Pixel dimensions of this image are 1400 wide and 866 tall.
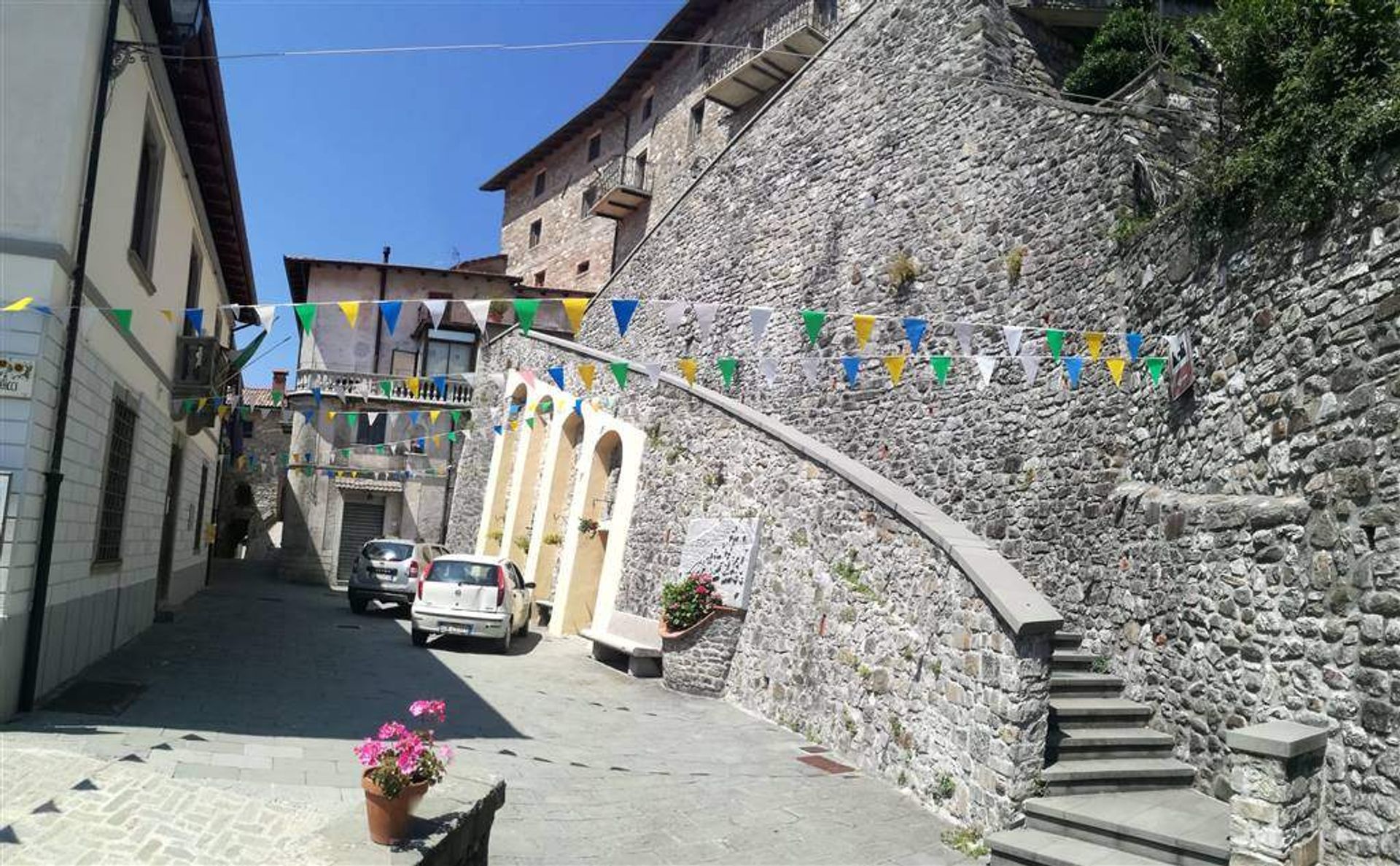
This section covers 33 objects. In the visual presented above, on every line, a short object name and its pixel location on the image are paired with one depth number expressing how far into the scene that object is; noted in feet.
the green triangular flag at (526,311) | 26.37
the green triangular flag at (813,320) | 27.02
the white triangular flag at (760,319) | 28.50
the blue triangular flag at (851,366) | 34.12
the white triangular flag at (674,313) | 28.89
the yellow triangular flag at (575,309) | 26.99
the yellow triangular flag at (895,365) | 32.53
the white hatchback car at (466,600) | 43.68
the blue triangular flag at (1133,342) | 27.48
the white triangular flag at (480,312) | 27.48
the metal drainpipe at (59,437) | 22.24
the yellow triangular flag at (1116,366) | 27.81
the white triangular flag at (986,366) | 29.60
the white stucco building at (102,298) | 21.89
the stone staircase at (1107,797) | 18.67
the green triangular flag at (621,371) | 39.14
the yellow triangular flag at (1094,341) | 27.35
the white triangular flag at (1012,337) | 28.04
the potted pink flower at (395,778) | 13.60
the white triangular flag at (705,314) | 28.66
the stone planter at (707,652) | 35.68
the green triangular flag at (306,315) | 25.60
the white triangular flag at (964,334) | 29.55
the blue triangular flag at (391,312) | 25.99
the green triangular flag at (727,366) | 33.86
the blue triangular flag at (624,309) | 27.37
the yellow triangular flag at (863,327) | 28.32
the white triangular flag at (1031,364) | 29.67
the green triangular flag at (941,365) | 31.48
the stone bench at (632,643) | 40.19
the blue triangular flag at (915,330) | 28.82
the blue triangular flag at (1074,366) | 29.40
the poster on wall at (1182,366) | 25.53
